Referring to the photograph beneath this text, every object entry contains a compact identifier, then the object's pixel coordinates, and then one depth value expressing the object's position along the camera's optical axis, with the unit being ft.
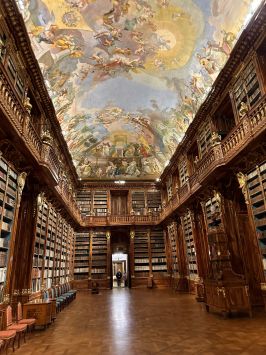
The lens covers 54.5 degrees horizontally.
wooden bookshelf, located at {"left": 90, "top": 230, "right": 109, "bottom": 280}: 51.47
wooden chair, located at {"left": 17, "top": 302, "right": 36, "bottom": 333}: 16.29
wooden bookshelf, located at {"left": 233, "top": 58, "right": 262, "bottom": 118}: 22.35
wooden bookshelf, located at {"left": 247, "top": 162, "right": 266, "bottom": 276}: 20.81
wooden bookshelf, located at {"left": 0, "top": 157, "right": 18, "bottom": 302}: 18.25
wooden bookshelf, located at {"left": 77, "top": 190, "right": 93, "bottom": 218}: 55.93
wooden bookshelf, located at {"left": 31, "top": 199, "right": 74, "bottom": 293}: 27.33
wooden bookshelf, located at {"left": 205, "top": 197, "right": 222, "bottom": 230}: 28.00
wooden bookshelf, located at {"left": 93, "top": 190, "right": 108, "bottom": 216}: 56.52
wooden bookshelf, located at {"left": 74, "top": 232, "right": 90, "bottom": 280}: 50.93
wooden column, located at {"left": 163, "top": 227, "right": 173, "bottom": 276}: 50.27
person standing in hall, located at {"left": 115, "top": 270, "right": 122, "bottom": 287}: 59.79
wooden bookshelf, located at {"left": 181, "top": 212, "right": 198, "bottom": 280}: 37.45
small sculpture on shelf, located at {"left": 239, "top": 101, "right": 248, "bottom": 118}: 22.46
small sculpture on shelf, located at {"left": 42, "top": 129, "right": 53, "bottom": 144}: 23.98
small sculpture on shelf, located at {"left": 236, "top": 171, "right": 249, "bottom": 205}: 23.11
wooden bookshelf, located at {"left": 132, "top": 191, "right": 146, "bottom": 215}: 57.52
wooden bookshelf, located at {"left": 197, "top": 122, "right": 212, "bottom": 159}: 31.50
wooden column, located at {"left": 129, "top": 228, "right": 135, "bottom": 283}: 51.98
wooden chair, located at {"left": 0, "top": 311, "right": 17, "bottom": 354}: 12.40
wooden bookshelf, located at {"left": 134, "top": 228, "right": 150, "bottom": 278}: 52.26
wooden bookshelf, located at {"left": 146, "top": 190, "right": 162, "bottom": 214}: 57.50
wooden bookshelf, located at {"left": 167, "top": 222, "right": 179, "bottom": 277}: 46.44
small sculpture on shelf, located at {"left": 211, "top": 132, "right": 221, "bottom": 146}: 25.39
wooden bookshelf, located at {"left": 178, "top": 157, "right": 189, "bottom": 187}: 40.70
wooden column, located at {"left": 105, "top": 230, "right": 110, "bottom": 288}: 51.29
